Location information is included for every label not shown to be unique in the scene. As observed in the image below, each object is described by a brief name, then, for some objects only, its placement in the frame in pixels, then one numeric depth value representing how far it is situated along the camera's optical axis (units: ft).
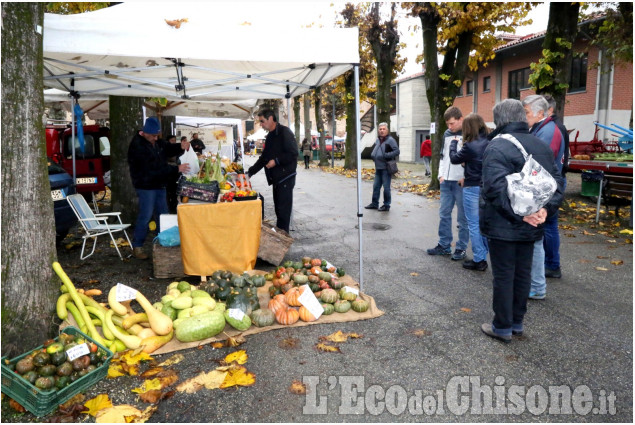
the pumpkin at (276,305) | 14.20
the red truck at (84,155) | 36.60
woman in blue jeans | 18.10
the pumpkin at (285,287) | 15.60
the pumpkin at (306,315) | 14.07
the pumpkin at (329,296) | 14.87
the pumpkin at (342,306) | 14.62
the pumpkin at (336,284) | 15.89
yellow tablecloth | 17.56
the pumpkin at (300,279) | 15.90
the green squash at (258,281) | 16.79
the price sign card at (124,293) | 13.06
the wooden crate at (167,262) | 18.40
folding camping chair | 21.54
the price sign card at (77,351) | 10.22
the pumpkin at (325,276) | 16.29
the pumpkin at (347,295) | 15.10
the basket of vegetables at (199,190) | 18.26
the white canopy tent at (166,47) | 13.75
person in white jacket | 19.33
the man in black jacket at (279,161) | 21.57
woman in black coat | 11.66
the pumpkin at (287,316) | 13.88
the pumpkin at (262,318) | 13.69
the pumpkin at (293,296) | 14.46
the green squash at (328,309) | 14.49
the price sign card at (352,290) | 15.55
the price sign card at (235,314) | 13.43
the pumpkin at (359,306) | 14.66
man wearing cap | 20.83
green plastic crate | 9.29
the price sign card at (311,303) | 14.14
